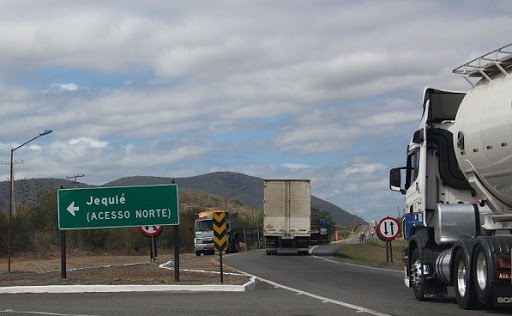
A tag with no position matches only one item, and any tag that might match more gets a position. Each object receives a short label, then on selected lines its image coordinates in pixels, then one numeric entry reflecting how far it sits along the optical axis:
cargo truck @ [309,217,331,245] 82.81
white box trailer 49.25
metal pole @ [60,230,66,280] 24.92
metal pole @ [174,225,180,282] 24.09
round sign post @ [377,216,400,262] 34.16
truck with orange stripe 58.91
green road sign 24.88
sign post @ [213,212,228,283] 23.69
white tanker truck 14.97
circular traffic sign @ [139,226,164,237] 34.88
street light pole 39.12
